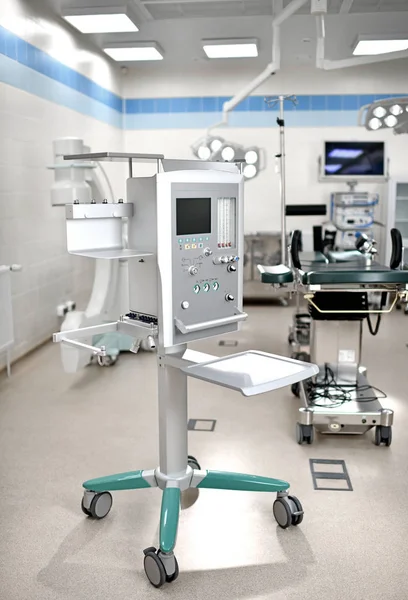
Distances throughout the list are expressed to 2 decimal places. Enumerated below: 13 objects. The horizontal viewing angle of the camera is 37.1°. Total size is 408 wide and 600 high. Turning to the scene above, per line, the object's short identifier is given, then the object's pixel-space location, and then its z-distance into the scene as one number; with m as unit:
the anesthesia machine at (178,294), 2.07
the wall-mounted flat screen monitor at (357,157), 7.36
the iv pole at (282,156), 4.15
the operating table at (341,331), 3.01
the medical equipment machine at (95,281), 4.11
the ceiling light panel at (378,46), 5.91
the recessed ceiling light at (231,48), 6.09
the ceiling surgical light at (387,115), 4.92
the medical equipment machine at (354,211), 6.85
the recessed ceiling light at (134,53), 6.31
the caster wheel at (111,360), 4.61
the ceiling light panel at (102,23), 5.13
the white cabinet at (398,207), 7.05
